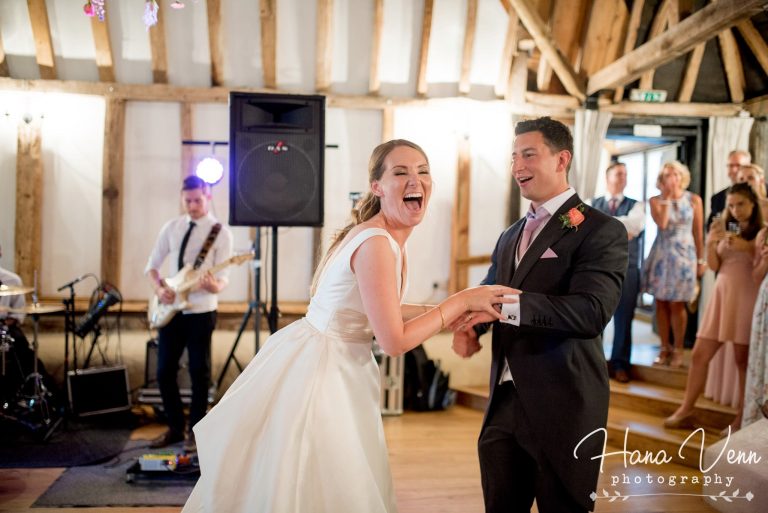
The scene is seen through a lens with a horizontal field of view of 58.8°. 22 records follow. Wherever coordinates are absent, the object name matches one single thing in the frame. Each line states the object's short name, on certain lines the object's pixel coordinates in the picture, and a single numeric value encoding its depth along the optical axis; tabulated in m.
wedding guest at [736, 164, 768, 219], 5.50
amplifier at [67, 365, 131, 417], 5.85
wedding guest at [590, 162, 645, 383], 6.12
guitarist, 5.03
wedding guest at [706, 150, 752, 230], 6.07
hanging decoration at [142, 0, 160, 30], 3.67
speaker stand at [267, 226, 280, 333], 4.37
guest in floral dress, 5.98
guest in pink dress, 4.73
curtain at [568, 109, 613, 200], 7.24
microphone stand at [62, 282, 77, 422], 5.62
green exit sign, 7.49
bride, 2.19
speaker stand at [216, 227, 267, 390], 5.19
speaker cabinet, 4.20
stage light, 6.23
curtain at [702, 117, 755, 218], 7.45
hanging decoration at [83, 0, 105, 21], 3.76
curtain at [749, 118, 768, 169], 7.48
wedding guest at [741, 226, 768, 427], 4.39
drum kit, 5.27
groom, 2.20
